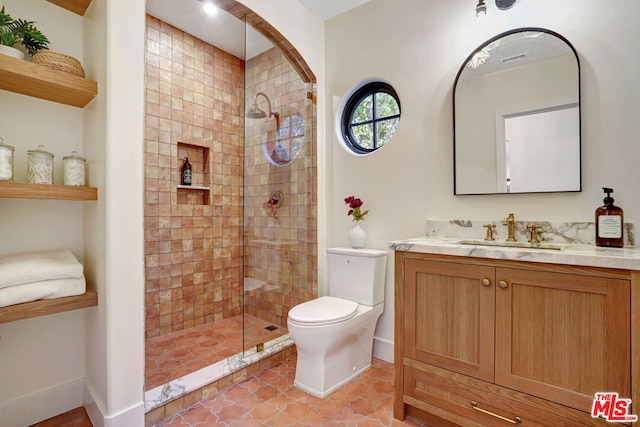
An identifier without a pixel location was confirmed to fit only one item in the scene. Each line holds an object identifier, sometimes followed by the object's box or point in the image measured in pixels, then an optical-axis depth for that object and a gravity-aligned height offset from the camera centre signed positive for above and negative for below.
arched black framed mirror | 1.69 +0.54
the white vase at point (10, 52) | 1.37 +0.70
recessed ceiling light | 2.35 +1.57
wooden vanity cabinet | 1.19 -0.55
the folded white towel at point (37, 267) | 1.38 -0.25
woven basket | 1.49 +0.72
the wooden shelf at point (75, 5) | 1.68 +1.10
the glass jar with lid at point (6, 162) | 1.39 +0.22
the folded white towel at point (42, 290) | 1.36 -0.36
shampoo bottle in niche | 2.87 +0.34
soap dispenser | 1.49 -0.07
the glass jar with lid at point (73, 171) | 1.59 +0.21
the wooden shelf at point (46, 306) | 1.36 -0.43
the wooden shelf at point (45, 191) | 1.35 +0.09
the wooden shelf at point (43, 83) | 1.36 +0.59
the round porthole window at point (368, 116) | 2.44 +0.75
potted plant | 1.42 +0.82
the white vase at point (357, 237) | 2.37 -0.20
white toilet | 1.86 -0.68
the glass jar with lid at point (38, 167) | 1.49 +0.21
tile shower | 2.50 +0.07
